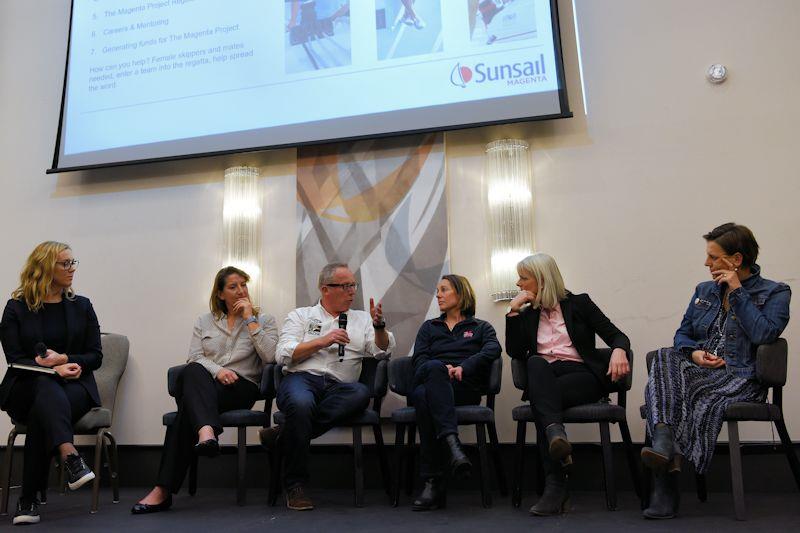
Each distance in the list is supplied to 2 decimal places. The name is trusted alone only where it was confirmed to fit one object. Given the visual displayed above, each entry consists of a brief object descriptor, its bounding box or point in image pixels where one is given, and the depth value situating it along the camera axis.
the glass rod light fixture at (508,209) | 3.75
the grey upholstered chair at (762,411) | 2.54
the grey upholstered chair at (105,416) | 3.15
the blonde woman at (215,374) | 3.07
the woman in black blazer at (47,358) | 2.95
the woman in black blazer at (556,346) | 2.81
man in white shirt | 3.03
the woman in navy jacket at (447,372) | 2.89
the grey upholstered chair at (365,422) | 3.08
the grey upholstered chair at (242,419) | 3.23
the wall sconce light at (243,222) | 4.16
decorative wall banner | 3.89
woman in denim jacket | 2.60
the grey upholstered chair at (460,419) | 2.97
